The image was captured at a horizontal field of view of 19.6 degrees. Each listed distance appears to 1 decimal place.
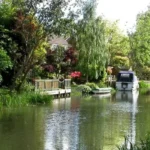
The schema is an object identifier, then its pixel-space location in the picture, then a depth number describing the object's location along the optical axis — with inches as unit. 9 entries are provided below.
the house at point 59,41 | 2628.4
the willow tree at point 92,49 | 1795.0
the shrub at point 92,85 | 1773.5
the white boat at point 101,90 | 1734.7
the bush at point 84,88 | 1694.1
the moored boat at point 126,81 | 2122.3
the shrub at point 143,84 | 2399.1
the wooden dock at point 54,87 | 1294.3
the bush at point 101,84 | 1889.8
